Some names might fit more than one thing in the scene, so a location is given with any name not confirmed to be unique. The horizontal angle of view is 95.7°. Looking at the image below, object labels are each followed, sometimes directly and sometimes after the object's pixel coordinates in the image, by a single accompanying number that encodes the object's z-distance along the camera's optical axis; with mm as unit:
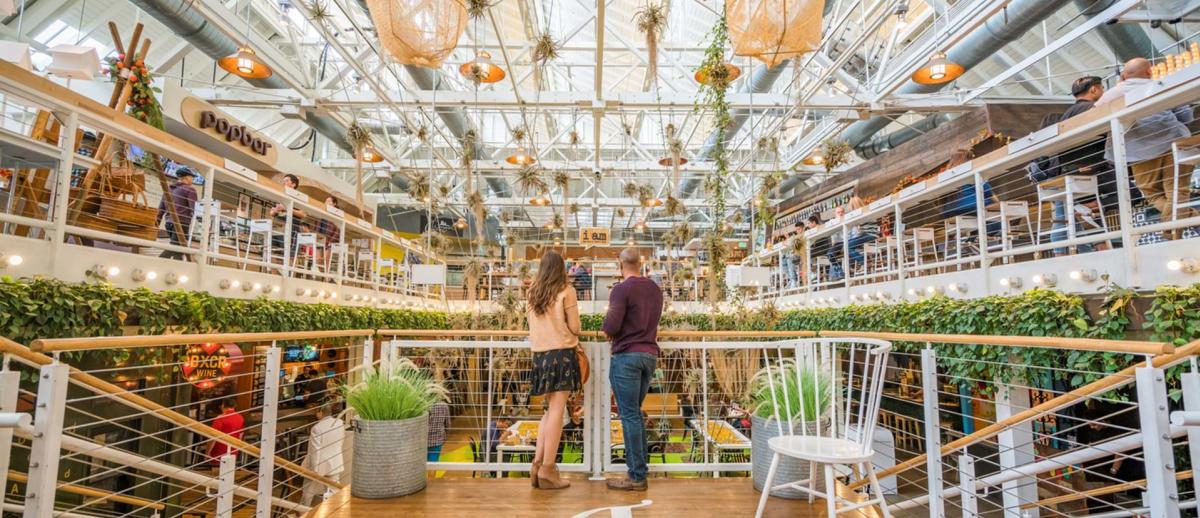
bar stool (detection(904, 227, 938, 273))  6148
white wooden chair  2219
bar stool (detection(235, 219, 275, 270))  6145
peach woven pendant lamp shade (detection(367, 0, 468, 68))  2668
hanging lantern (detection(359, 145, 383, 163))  11031
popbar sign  8859
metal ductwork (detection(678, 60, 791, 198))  8961
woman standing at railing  3051
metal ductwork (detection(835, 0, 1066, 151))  6316
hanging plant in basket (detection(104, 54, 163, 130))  4578
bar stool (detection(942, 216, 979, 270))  5492
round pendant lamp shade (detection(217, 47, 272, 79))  6852
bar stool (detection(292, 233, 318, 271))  7043
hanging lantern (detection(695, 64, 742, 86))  5672
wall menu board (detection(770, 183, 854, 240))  12570
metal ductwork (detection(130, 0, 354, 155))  6668
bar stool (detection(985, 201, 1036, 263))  4821
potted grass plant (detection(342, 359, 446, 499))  2930
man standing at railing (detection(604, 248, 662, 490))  3027
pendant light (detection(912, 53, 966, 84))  6617
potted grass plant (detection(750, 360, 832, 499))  2896
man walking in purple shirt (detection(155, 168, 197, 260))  5707
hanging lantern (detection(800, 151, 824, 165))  10734
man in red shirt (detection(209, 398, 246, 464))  6059
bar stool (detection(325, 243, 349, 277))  7644
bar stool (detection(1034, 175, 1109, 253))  4137
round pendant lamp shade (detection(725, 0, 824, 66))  2730
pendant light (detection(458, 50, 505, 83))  7164
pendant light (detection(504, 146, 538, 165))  10797
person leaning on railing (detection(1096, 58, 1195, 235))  3467
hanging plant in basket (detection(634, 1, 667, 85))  6765
